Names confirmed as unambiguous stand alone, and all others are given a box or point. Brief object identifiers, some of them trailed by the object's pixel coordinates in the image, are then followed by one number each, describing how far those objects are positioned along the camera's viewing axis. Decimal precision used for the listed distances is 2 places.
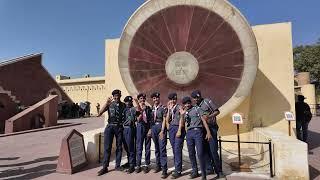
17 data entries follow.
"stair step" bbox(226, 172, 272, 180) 4.03
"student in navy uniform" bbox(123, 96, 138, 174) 4.42
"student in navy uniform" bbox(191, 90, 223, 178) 4.05
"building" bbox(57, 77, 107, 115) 22.20
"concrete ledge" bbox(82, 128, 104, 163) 5.10
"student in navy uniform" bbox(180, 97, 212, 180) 3.90
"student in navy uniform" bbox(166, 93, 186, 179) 4.04
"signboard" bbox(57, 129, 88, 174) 4.39
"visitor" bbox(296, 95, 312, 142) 6.23
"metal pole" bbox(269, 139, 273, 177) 4.12
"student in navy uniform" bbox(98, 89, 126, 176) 4.45
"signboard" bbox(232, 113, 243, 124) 4.56
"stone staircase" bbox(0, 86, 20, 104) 15.21
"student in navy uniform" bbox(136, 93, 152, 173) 4.36
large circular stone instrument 6.06
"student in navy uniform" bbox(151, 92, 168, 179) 4.17
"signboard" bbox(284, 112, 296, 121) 5.48
